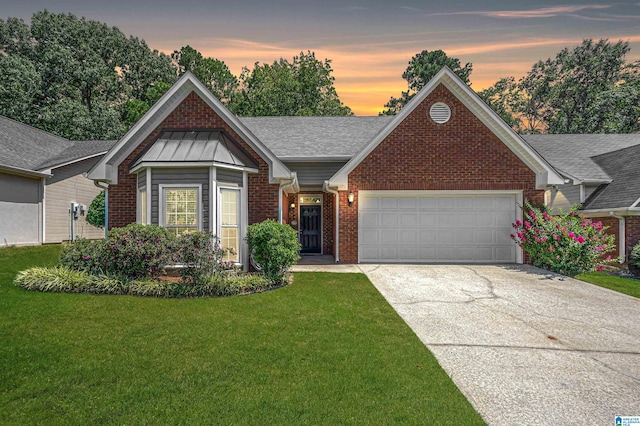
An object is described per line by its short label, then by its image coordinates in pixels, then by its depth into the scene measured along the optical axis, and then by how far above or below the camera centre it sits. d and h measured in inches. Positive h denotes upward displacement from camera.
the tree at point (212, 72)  1477.6 +626.8
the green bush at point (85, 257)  316.5 -46.0
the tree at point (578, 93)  1052.5 +466.6
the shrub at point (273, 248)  332.2 -38.8
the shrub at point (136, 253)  300.7 -39.6
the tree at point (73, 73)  1112.8 +531.4
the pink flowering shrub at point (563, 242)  392.8 -39.3
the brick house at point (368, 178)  360.8 +41.4
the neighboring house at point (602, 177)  468.4 +54.6
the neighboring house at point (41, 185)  576.7 +49.1
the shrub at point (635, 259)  419.6 -62.9
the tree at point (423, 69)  1715.1 +748.6
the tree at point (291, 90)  1379.2 +524.1
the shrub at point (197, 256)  293.1 -42.0
